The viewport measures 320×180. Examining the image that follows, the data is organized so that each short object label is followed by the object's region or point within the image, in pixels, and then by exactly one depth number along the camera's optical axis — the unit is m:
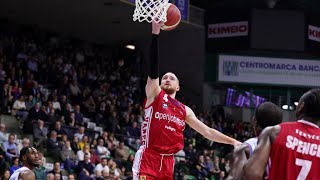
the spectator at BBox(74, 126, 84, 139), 18.45
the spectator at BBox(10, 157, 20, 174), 14.20
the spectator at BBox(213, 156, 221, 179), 21.66
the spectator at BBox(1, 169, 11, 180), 13.89
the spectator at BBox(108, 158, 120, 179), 17.29
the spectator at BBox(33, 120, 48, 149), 17.26
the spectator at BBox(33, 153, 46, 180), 14.91
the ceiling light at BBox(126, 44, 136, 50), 31.77
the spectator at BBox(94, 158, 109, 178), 16.88
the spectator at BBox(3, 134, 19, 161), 15.65
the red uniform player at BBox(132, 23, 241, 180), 7.42
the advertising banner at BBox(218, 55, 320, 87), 30.69
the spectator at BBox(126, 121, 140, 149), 21.14
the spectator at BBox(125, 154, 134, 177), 18.48
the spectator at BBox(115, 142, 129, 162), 19.00
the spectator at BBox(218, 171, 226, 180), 20.61
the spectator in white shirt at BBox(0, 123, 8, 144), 16.28
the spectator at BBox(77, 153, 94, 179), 16.41
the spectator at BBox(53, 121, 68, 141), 17.58
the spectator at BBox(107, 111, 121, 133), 21.70
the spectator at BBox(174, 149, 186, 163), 20.98
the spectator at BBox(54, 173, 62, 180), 15.06
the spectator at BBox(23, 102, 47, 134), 17.96
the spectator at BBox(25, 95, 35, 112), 18.80
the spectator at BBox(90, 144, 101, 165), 17.41
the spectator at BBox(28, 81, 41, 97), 19.75
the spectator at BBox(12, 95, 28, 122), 18.42
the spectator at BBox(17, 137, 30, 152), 15.77
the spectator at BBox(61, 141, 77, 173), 16.67
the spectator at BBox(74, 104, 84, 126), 19.81
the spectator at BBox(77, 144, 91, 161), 17.21
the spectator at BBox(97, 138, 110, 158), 18.25
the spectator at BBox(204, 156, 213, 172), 21.70
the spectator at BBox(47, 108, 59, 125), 18.61
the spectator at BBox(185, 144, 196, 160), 22.34
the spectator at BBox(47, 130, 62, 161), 17.11
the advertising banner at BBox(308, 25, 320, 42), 30.38
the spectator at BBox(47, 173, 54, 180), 14.66
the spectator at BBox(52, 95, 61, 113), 19.49
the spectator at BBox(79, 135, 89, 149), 17.75
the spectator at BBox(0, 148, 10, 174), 14.62
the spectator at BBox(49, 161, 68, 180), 15.45
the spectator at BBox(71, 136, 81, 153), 17.48
